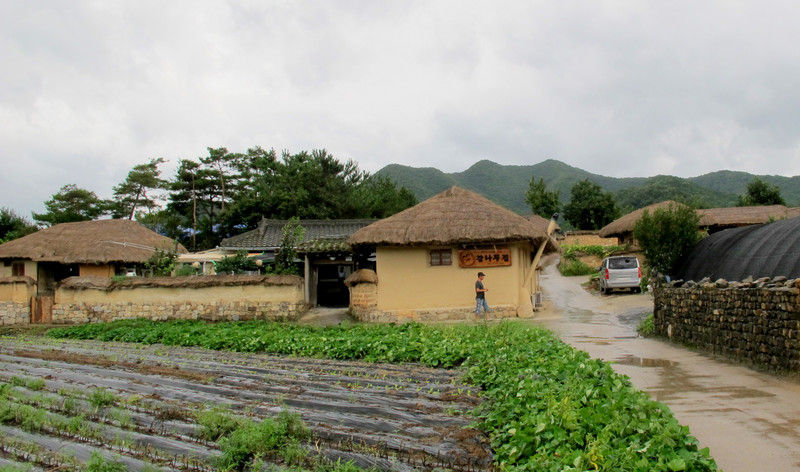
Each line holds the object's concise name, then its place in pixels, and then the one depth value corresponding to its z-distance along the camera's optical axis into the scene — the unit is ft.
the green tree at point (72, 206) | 129.39
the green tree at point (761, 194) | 126.62
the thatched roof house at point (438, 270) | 56.85
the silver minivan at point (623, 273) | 71.46
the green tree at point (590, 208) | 143.74
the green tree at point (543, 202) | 148.77
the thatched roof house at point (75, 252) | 84.12
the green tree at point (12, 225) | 117.21
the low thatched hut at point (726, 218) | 94.84
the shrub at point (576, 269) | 97.91
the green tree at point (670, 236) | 49.55
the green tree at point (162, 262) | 72.28
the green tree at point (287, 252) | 68.59
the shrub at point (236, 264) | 69.15
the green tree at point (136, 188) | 142.92
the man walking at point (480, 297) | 54.85
